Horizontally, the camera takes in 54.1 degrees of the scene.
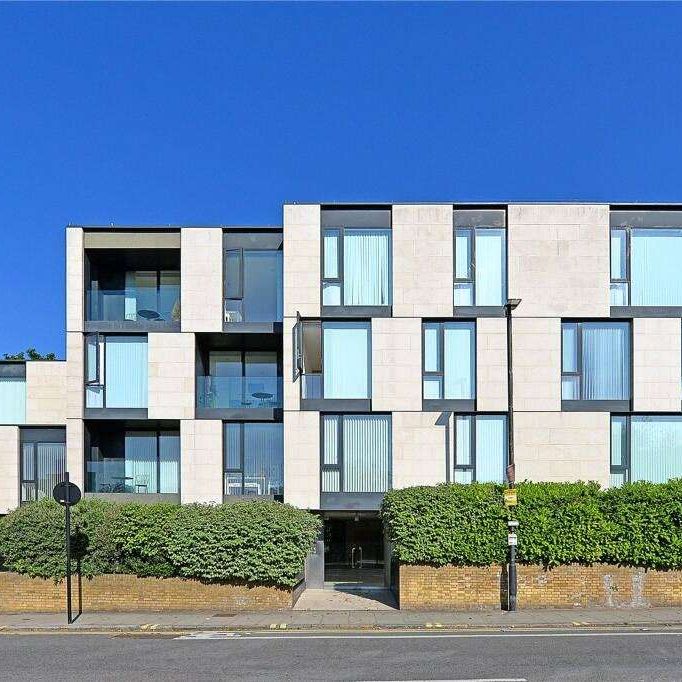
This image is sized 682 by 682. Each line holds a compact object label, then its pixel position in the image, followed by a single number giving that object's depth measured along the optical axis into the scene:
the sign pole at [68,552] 13.79
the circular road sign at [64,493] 14.10
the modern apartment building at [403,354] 19.19
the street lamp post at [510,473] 14.71
